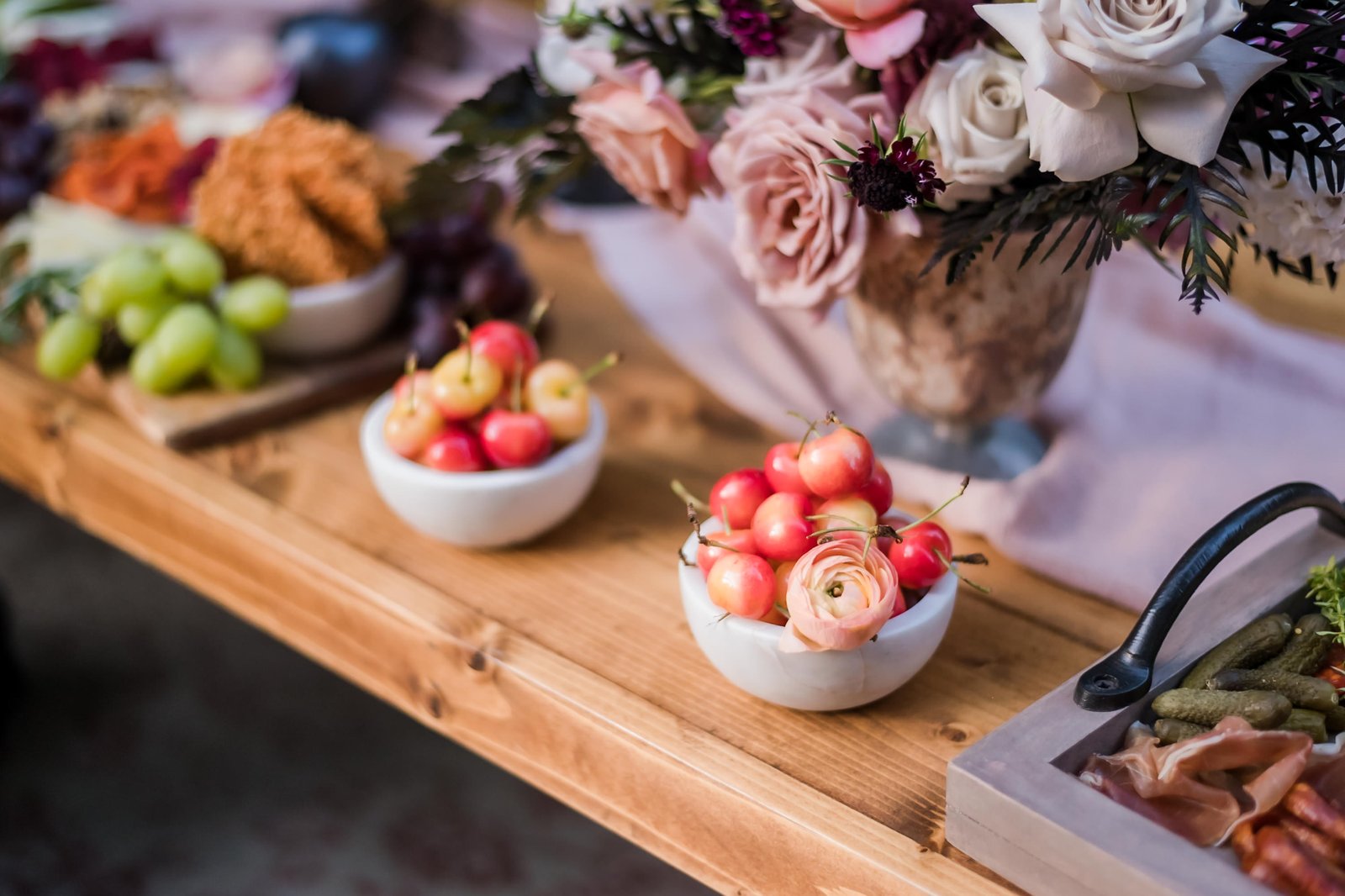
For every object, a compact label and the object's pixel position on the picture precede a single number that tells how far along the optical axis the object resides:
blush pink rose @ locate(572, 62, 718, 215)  0.88
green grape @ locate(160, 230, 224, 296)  1.14
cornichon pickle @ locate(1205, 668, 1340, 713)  0.69
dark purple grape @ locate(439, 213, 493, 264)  1.25
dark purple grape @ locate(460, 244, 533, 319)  1.24
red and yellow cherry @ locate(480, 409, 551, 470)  0.91
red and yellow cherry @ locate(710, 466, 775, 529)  0.78
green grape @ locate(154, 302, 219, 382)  1.12
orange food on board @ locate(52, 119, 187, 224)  1.30
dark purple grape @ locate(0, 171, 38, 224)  1.43
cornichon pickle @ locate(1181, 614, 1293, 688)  0.71
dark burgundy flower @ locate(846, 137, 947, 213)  0.71
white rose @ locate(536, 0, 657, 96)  0.94
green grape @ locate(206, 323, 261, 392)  1.16
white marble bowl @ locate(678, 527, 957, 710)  0.72
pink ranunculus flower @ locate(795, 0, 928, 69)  0.74
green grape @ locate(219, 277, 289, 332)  1.14
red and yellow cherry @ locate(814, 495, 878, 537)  0.74
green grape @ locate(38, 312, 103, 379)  1.16
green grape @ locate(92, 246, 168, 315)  1.14
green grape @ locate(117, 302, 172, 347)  1.16
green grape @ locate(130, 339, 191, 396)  1.13
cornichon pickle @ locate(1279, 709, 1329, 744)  0.67
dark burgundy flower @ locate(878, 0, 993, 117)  0.77
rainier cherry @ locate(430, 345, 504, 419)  0.92
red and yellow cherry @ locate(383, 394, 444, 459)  0.92
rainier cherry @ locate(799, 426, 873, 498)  0.74
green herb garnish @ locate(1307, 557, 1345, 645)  0.73
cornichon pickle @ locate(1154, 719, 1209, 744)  0.67
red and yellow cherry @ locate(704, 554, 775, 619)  0.71
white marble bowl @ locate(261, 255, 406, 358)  1.19
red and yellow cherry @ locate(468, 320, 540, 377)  0.95
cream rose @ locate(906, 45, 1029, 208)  0.74
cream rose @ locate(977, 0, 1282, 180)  0.63
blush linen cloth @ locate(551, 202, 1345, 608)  0.94
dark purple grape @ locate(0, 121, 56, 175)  1.45
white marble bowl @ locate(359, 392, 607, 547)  0.91
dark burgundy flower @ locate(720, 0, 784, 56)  0.81
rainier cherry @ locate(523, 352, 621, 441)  0.94
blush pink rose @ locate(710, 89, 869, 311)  0.79
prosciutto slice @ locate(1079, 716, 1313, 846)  0.63
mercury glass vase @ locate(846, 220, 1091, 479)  0.89
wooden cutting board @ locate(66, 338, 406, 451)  1.13
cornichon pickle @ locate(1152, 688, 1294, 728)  0.67
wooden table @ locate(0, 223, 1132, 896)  0.73
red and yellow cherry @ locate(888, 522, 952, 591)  0.74
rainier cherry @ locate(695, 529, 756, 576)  0.75
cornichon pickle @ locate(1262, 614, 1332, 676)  0.72
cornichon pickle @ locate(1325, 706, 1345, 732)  0.69
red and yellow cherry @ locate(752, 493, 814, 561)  0.73
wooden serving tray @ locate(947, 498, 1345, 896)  0.57
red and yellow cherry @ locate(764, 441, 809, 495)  0.77
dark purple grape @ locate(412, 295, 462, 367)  1.17
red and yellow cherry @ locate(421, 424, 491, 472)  0.91
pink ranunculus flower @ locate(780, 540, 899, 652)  0.68
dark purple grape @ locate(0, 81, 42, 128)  1.46
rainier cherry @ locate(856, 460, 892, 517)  0.78
